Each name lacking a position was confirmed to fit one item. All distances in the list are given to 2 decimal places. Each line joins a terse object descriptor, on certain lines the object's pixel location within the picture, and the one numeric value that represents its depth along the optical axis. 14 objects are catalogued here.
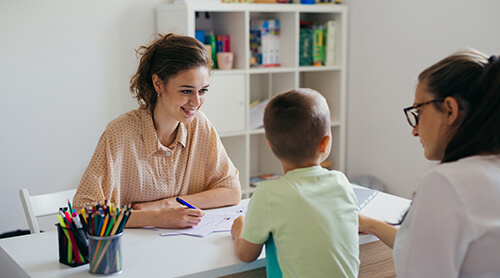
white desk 1.38
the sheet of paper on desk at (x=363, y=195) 1.89
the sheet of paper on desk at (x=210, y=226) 1.65
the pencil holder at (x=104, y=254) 1.35
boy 1.30
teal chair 1.38
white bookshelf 3.28
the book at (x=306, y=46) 3.69
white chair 2.02
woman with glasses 1.04
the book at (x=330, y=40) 3.72
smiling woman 1.91
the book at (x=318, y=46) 3.70
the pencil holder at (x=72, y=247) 1.40
